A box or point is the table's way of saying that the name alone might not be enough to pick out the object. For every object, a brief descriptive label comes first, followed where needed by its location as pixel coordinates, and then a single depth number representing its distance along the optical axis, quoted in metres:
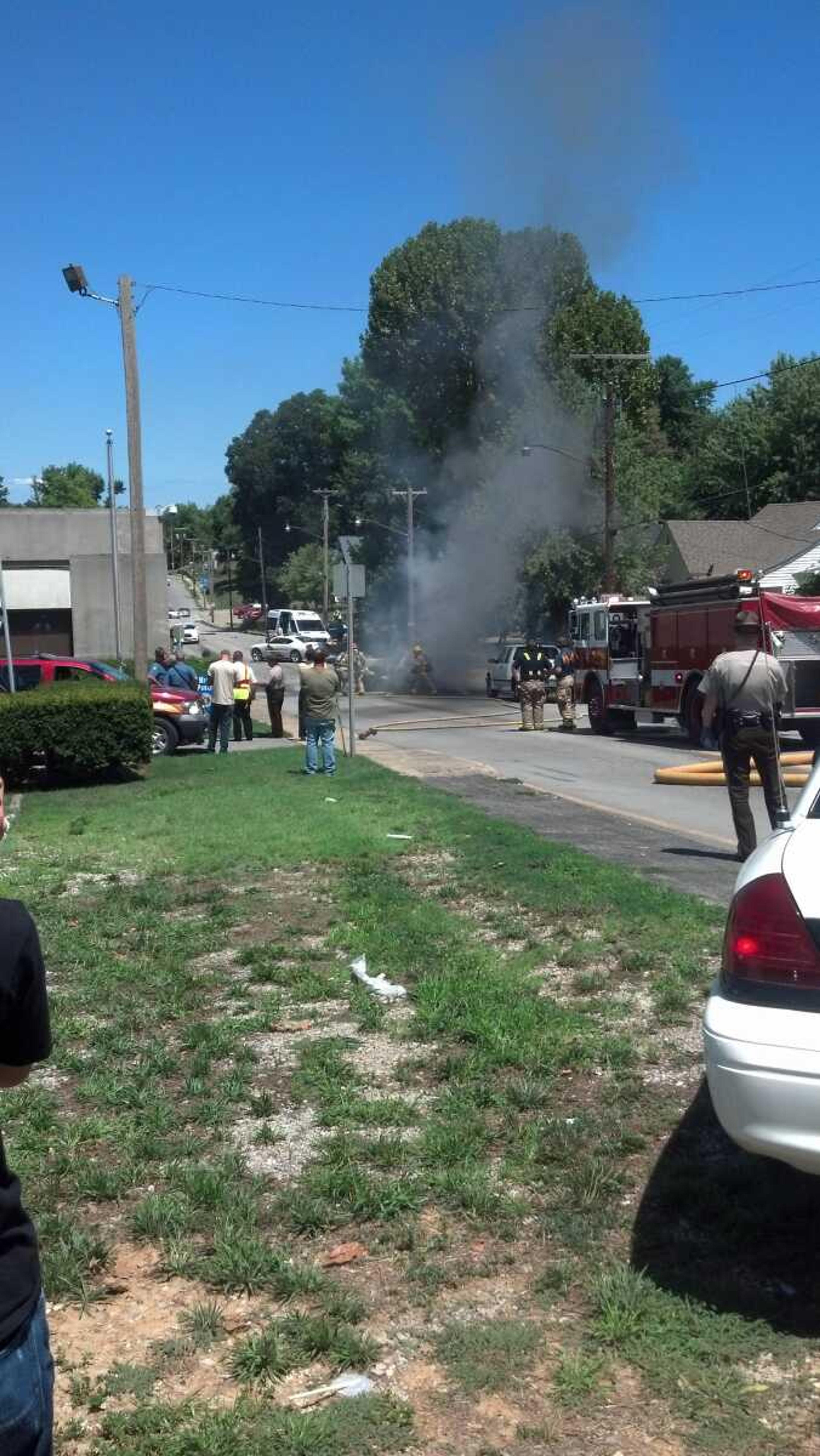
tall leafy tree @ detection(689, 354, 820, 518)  61.53
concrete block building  48.38
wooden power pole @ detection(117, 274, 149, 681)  22.58
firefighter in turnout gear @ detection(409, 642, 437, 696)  48.66
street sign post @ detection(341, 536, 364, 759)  18.06
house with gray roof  53.50
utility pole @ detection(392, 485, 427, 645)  53.25
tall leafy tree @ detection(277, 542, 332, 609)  92.94
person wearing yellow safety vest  22.97
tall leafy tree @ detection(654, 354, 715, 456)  88.12
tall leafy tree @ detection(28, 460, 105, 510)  126.44
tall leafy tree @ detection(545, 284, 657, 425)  49.16
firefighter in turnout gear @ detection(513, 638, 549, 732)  28.12
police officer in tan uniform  9.37
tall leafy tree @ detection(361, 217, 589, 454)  52.44
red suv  22.38
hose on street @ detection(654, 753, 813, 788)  16.17
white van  65.62
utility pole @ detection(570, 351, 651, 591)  37.31
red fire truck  20.81
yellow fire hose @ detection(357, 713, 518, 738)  30.53
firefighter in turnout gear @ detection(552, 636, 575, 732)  29.19
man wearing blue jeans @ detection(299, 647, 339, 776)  16.67
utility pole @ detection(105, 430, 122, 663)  41.00
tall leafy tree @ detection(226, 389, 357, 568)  112.06
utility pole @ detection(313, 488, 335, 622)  73.12
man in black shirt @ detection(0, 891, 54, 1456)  2.07
